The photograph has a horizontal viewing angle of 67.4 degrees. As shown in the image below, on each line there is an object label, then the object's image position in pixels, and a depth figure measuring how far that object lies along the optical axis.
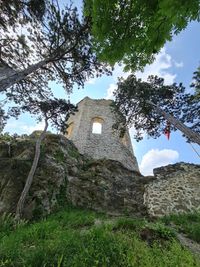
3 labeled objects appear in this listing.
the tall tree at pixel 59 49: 6.09
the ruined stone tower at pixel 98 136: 11.64
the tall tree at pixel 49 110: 8.00
